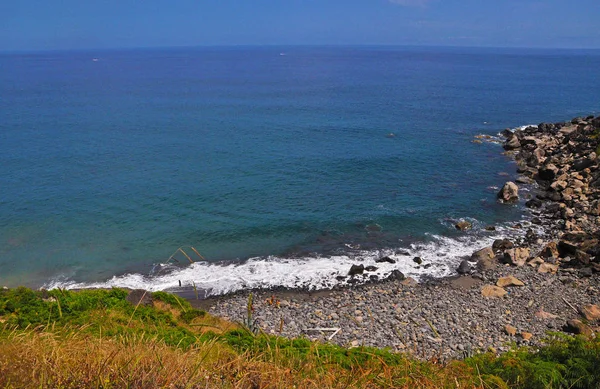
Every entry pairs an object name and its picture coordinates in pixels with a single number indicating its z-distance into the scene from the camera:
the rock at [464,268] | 24.81
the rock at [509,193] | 34.38
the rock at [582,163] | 37.66
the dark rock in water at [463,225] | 30.39
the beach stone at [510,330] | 18.31
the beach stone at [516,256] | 24.95
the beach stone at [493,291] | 21.78
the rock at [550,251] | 25.48
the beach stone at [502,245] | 27.02
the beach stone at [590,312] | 18.70
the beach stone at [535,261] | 24.58
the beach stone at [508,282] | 22.58
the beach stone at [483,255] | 25.77
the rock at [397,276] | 24.42
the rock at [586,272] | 22.93
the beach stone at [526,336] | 17.88
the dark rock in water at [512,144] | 48.62
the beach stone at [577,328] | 17.54
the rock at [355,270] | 24.91
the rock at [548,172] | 38.06
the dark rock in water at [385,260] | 26.31
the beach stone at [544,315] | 19.50
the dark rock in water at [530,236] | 27.84
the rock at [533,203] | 33.47
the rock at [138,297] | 17.27
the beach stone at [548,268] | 23.72
